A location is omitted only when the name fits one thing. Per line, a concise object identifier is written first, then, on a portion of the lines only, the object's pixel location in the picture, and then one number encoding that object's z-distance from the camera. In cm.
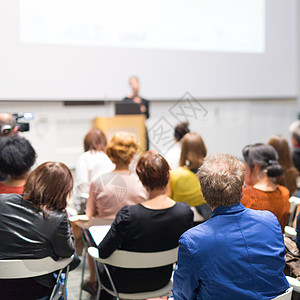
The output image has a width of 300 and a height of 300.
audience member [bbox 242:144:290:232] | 237
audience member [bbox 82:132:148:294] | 258
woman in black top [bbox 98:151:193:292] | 205
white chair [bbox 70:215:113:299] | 247
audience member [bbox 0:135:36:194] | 234
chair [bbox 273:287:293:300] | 148
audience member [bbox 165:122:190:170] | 342
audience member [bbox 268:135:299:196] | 330
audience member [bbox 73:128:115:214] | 314
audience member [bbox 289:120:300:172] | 396
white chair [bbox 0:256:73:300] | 186
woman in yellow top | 288
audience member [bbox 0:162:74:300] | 190
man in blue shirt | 146
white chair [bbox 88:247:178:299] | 206
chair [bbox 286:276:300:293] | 175
